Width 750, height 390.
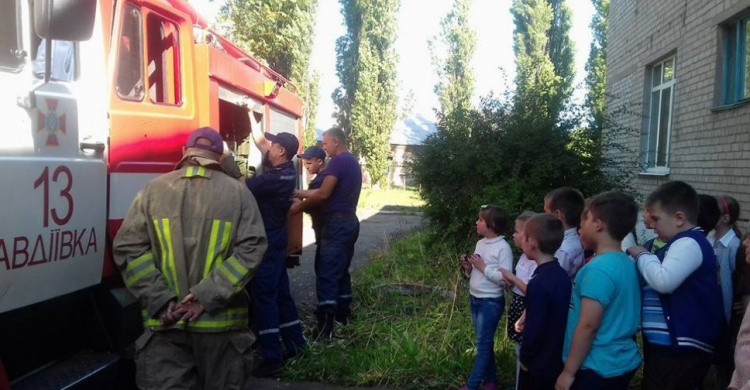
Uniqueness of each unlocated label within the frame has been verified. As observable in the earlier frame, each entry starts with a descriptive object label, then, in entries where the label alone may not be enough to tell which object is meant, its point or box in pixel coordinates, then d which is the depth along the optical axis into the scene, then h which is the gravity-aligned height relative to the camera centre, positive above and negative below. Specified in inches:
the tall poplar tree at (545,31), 1282.0 +287.4
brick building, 261.6 +40.8
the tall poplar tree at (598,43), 1203.9 +265.7
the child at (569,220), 144.4 -11.9
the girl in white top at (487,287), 160.2 -30.8
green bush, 269.0 +1.8
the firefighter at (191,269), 112.4 -20.0
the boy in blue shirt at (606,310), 107.1 -24.3
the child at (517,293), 140.3 -29.4
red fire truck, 99.0 +0.3
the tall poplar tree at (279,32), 602.5 +142.9
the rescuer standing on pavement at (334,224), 212.2 -21.0
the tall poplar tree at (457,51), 1496.1 +278.7
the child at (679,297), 110.2 -22.7
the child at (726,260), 122.3 -19.1
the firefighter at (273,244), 183.5 -25.0
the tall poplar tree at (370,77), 1223.5 +175.3
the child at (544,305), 116.0 -25.3
